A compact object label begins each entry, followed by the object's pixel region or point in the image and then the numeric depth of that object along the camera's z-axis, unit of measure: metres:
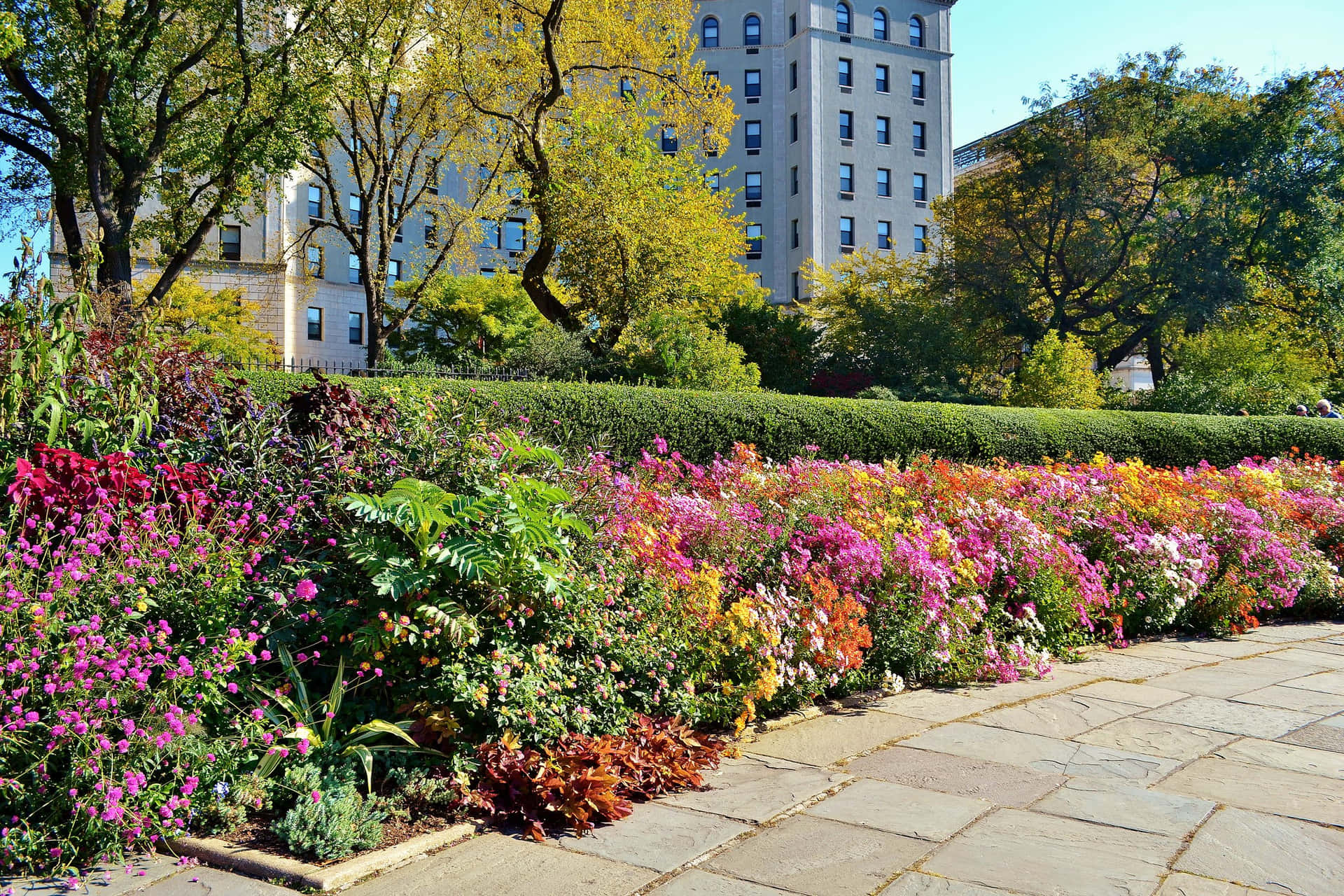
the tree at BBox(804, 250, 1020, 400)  24.17
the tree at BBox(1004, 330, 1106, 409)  21.11
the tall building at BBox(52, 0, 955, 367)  46.75
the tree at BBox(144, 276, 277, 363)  25.84
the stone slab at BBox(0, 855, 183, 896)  2.65
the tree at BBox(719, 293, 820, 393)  22.48
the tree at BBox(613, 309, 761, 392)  14.98
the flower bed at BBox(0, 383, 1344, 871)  2.99
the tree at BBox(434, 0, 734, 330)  16.89
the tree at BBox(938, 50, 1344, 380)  24.97
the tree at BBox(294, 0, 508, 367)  16.88
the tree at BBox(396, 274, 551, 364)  31.91
